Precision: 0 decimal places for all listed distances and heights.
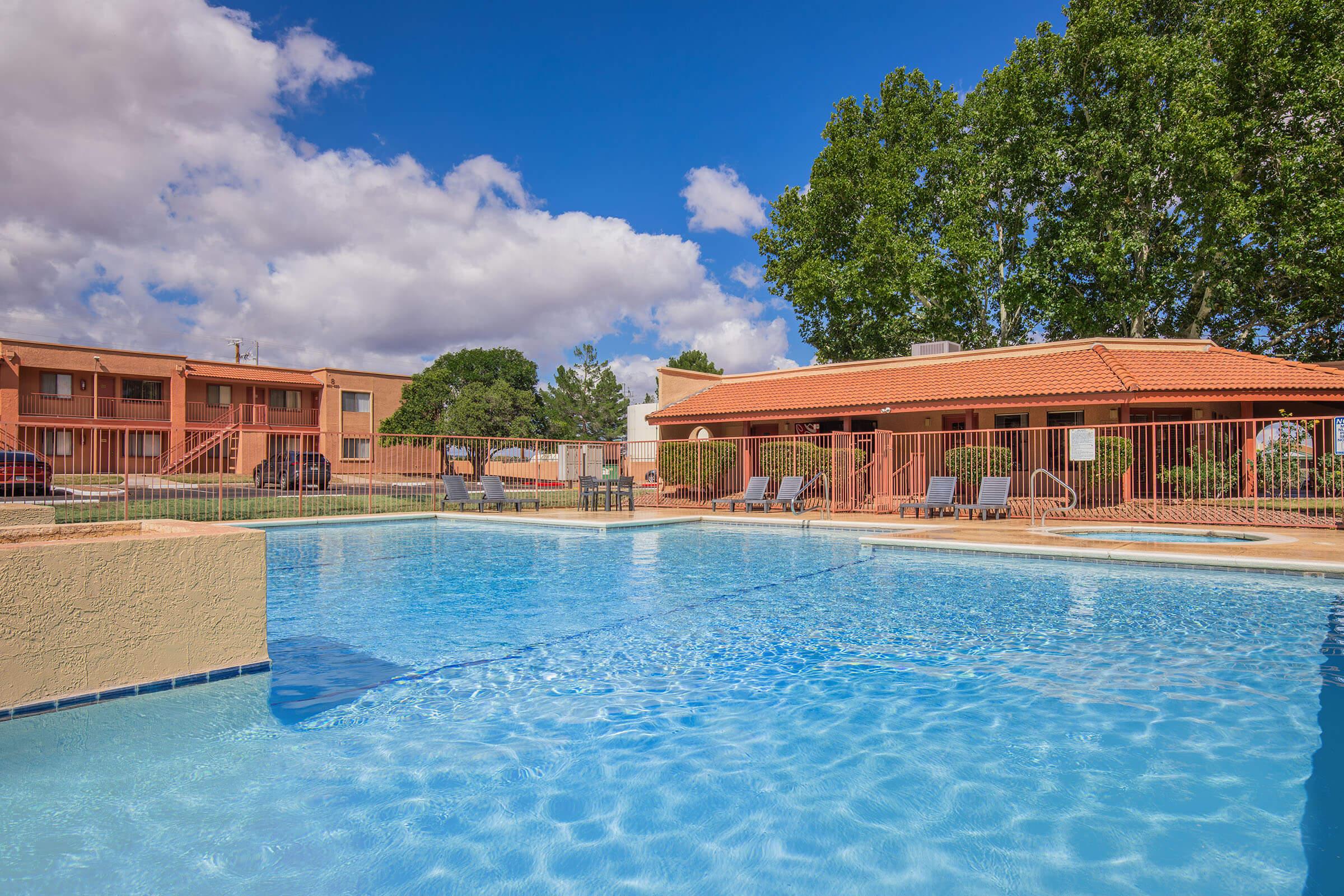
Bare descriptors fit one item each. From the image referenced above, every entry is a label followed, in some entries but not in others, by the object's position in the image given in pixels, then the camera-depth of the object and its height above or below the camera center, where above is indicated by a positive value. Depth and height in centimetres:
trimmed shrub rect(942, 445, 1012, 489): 1803 +4
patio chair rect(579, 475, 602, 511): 1878 -62
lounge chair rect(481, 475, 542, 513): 1906 -53
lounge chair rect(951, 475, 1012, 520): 1623 -77
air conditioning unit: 2583 +411
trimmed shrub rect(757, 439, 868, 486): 2014 +17
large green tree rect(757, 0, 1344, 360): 2389 +1028
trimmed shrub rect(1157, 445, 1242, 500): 1623 -35
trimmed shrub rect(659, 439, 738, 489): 2133 +11
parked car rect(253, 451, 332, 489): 2600 -6
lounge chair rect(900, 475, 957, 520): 1681 -74
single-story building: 1786 +195
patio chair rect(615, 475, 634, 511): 1886 -51
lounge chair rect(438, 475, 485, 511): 1875 -60
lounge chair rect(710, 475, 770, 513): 1931 -73
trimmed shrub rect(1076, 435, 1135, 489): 1648 +0
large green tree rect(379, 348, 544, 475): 4144 +362
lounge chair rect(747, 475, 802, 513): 1906 -66
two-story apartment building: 3250 +351
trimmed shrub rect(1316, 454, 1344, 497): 1382 -28
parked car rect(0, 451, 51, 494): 1544 -3
